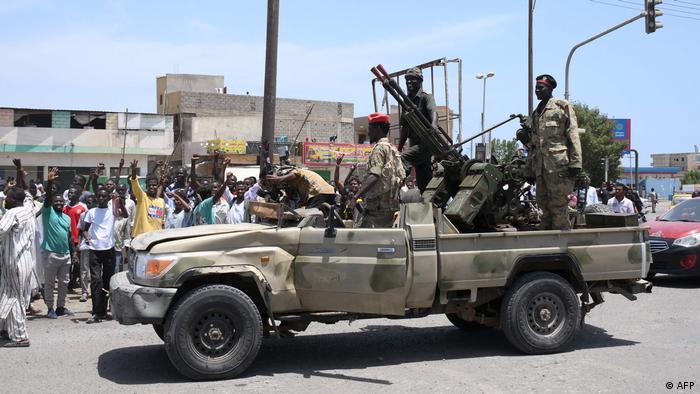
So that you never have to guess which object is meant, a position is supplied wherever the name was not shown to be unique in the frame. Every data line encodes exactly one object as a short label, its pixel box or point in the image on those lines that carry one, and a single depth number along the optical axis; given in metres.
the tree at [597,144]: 50.06
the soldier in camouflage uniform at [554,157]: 7.55
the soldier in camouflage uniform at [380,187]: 7.12
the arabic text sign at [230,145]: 34.88
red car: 11.30
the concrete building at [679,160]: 129.12
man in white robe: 7.42
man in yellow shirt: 9.91
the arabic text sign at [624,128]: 67.94
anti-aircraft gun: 7.40
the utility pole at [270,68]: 12.99
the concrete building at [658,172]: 100.00
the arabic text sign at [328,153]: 34.97
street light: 34.30
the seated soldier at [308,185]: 7.25
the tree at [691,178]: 85.87
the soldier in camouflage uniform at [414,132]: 8.37
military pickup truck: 6.06
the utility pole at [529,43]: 23.16
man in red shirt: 10.93
